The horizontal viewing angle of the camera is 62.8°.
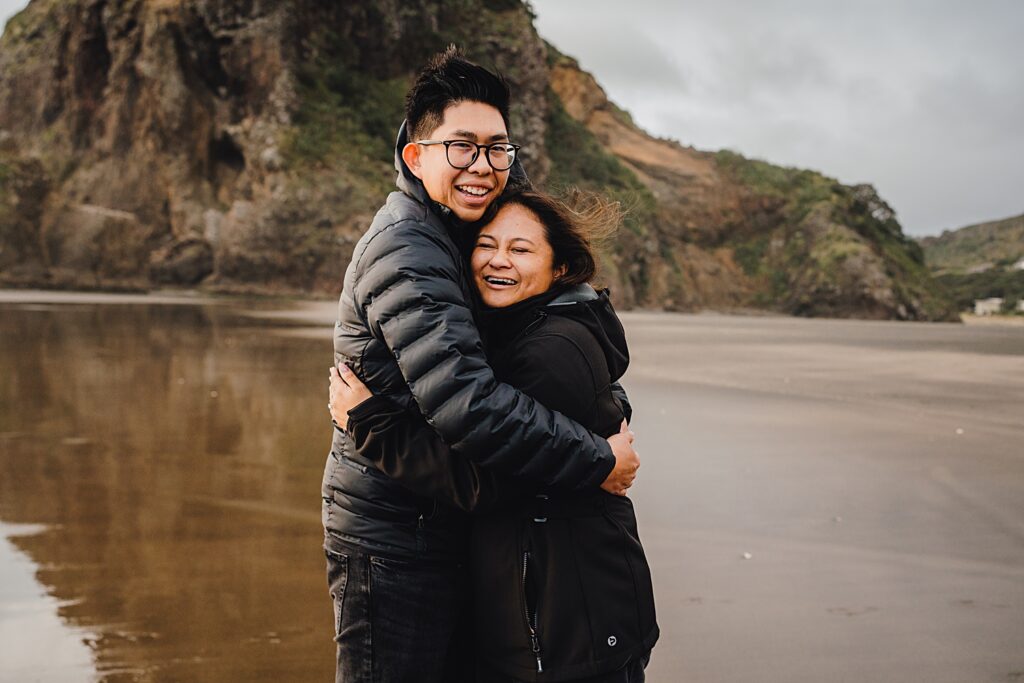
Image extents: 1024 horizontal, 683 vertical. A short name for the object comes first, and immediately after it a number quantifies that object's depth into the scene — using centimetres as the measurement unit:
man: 179
